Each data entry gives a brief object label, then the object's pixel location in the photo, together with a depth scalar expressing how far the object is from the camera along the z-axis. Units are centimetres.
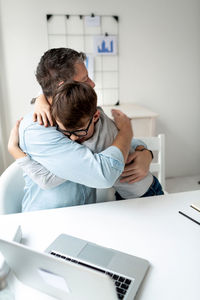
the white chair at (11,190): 122
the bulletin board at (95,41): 253
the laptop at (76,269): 53
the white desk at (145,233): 72
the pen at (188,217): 98
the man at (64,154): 97
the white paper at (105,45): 261
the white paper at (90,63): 263
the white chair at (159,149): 165
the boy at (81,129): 92
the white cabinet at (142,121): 237
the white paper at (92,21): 254
